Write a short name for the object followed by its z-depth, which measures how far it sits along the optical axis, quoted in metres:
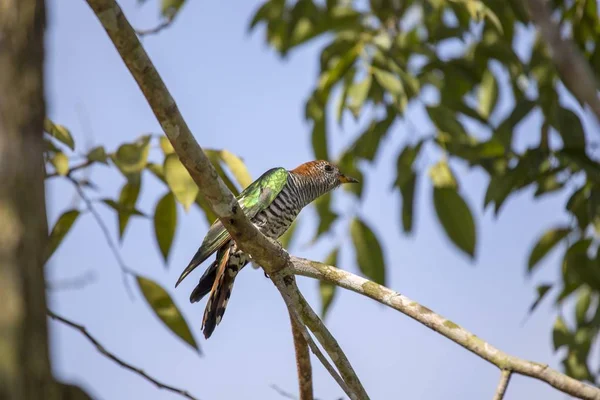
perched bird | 8.70
